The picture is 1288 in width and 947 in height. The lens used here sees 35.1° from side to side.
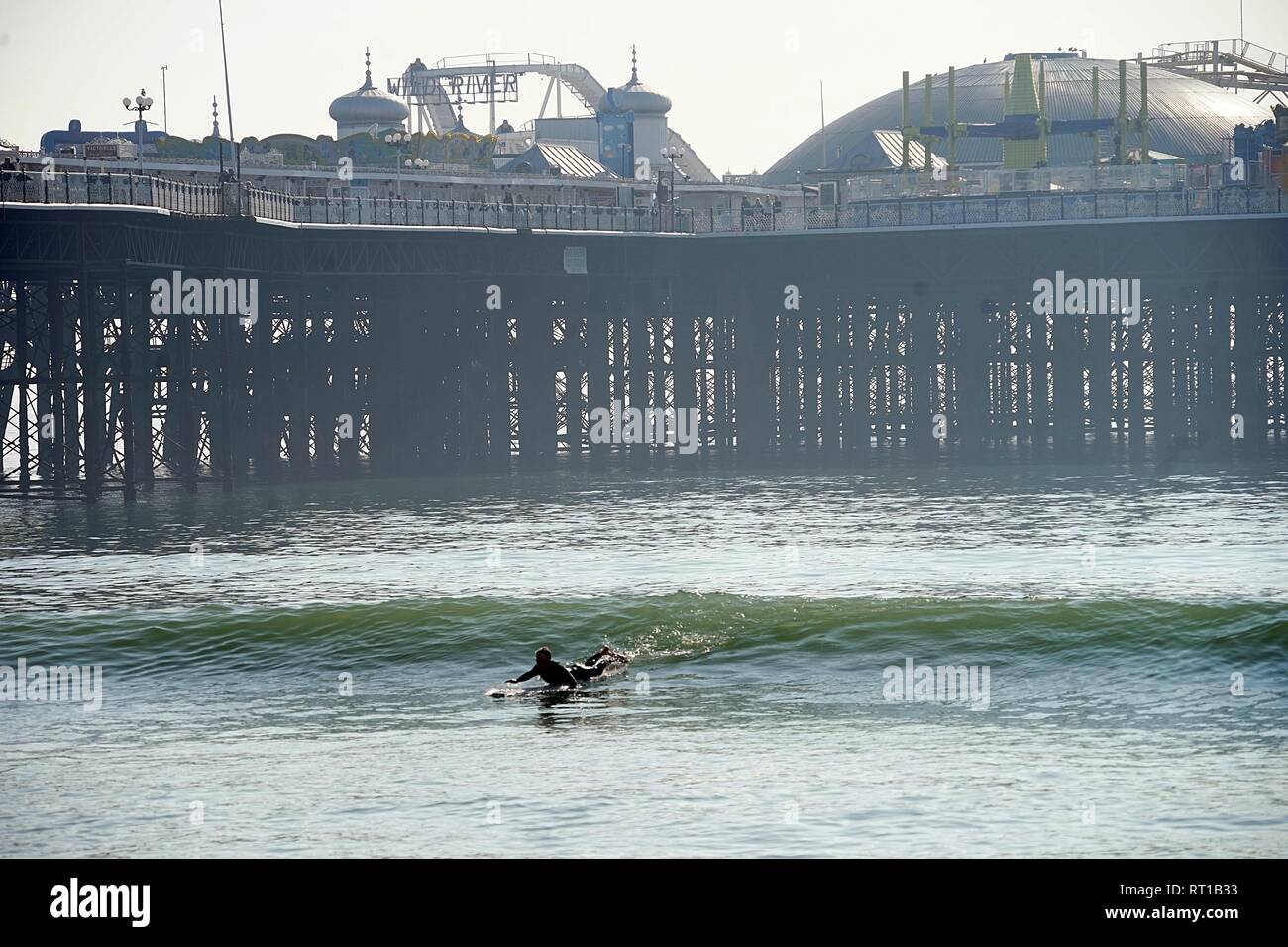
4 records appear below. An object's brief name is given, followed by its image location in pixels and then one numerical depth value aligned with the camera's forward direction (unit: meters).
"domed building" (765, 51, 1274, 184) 161.50
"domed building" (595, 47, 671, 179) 158.12
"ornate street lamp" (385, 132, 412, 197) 131.62
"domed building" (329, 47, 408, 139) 154.12
